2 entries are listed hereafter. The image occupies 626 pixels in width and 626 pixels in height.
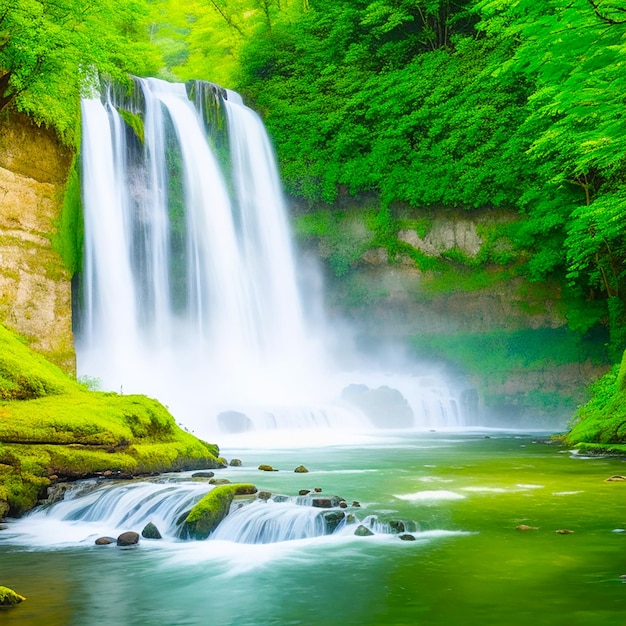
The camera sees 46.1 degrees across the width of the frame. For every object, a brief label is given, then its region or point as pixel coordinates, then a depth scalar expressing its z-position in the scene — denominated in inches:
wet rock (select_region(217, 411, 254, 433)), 783.1
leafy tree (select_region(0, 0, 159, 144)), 520.7
